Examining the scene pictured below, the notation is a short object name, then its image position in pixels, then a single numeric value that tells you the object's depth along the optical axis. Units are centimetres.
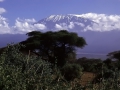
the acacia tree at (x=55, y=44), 3161
